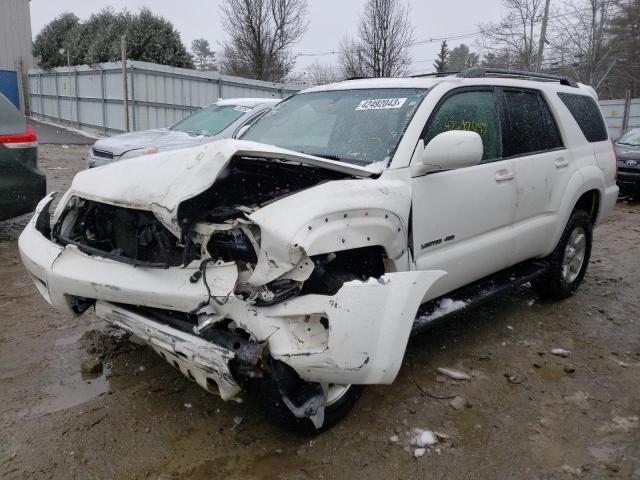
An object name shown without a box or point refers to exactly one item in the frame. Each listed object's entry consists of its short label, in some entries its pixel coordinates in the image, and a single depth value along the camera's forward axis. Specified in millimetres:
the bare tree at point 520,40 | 22547
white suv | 2299
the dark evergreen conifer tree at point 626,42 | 24875
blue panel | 25250
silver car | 7906
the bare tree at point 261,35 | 20188
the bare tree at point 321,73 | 43781
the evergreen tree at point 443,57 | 40828
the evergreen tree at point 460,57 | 40562
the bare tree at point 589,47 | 23062
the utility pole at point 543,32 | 19625
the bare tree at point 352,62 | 20486
